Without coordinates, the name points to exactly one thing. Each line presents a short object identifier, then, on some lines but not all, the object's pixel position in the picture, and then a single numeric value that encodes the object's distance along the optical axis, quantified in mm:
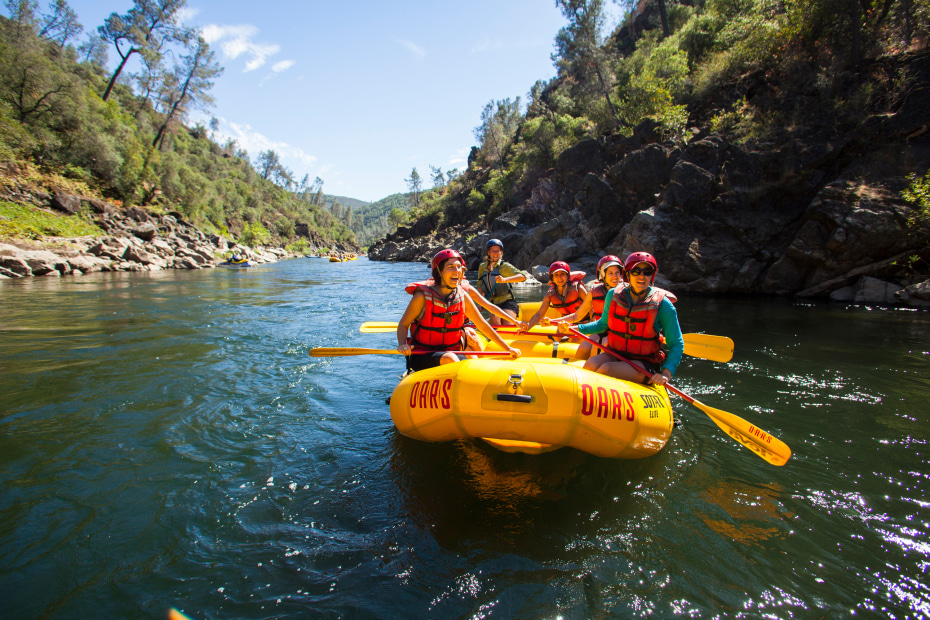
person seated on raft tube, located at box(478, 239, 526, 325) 6824
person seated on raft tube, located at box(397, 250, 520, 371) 3811
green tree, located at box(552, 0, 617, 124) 23125
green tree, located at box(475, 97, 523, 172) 51719
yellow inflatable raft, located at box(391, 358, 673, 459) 2801
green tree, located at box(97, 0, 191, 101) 28391
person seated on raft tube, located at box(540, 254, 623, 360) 4664
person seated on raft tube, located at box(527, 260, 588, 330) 6086
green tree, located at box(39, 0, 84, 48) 30766
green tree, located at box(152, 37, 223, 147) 32781
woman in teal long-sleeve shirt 3565
